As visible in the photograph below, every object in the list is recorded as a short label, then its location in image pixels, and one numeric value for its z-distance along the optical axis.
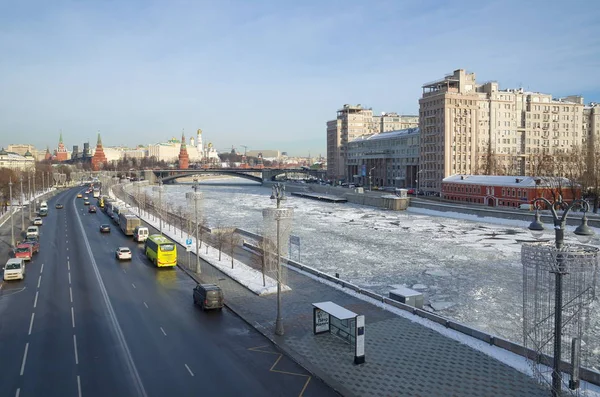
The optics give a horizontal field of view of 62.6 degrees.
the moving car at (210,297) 21.86
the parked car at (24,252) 33.31
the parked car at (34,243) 36.84
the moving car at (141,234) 42.91
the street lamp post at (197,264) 29.80
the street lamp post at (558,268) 10.55
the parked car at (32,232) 41.91
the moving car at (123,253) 34.24
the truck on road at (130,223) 47.00
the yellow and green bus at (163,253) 31.47
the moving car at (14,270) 27.50
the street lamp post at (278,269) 18.72
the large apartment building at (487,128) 92.31
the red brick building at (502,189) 63.95
